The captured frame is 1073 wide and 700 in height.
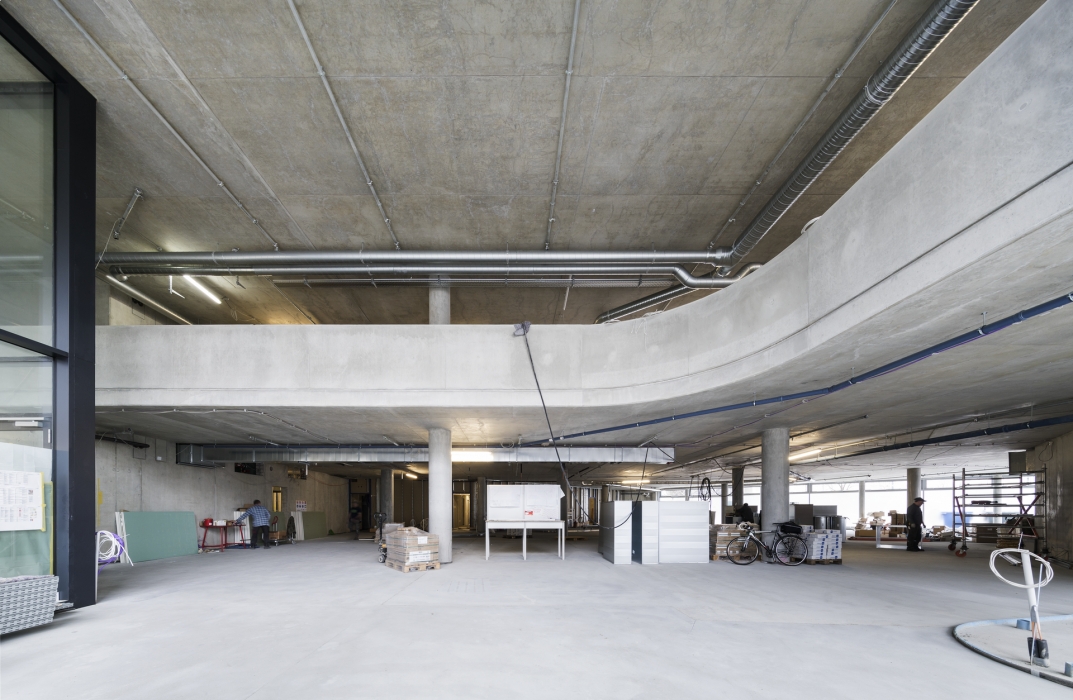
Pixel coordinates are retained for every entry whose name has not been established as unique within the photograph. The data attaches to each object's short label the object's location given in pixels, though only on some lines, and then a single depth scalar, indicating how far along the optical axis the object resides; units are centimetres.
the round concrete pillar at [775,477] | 1535
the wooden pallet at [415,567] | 1287
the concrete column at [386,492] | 2833
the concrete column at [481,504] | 2960
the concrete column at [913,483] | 2706
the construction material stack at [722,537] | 1502
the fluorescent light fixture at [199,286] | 1553
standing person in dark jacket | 1980
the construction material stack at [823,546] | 1477
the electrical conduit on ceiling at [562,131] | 817
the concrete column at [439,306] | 1462
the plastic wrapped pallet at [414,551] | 1291
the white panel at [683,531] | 1473
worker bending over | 1952
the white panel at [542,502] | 1570
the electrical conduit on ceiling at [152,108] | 807
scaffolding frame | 1795
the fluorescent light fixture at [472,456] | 1852
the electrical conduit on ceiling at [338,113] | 794
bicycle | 1466
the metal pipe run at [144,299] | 1575
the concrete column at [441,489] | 1439
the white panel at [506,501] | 1558
